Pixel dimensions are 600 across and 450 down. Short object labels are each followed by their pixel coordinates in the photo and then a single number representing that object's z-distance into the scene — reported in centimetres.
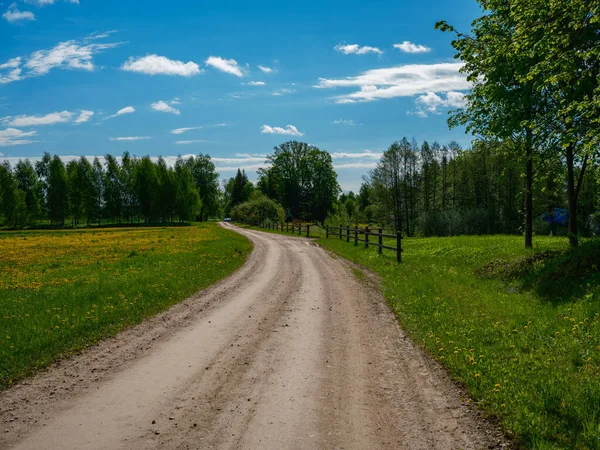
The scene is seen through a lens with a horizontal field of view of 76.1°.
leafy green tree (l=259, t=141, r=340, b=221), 10231
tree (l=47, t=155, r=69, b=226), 8738
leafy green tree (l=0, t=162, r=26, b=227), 7806
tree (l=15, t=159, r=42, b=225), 8669
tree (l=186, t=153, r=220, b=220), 12219
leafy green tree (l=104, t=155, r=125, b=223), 9675
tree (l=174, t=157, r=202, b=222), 10031
